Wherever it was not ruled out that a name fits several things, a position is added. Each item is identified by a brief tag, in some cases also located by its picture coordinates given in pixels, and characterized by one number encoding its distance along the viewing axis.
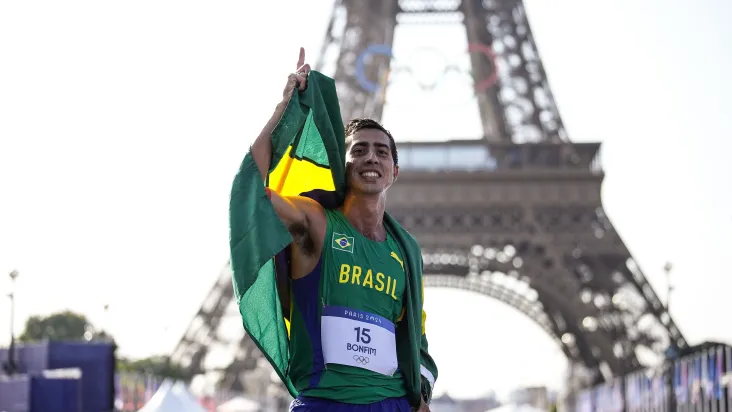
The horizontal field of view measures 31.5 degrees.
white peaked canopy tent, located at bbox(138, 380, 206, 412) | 16.47
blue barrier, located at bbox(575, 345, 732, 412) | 22.50
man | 4.36
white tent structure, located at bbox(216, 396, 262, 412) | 33.69
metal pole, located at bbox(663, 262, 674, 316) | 35.66
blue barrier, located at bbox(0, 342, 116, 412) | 19.19
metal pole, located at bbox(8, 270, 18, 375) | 24.91
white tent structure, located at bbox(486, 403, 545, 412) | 20.87
